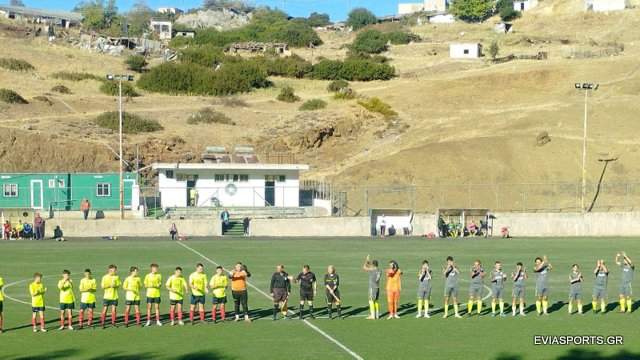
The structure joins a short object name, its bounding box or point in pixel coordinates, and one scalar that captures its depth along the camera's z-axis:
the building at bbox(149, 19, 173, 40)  184.75
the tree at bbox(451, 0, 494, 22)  184.25
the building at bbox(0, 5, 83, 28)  172.38
